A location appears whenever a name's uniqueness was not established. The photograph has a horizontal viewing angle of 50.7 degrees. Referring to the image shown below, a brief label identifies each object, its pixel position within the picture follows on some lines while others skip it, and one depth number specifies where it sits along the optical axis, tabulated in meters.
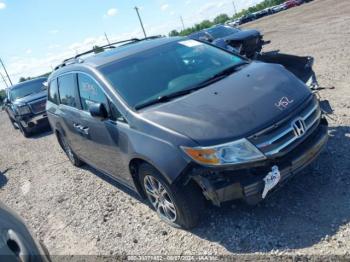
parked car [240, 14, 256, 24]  58.03
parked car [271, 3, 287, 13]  56.07
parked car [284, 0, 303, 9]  53.28
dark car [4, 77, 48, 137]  11.75
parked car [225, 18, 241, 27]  56.01
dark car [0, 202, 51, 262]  2.12
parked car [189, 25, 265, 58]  10.83
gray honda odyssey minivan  3.28
